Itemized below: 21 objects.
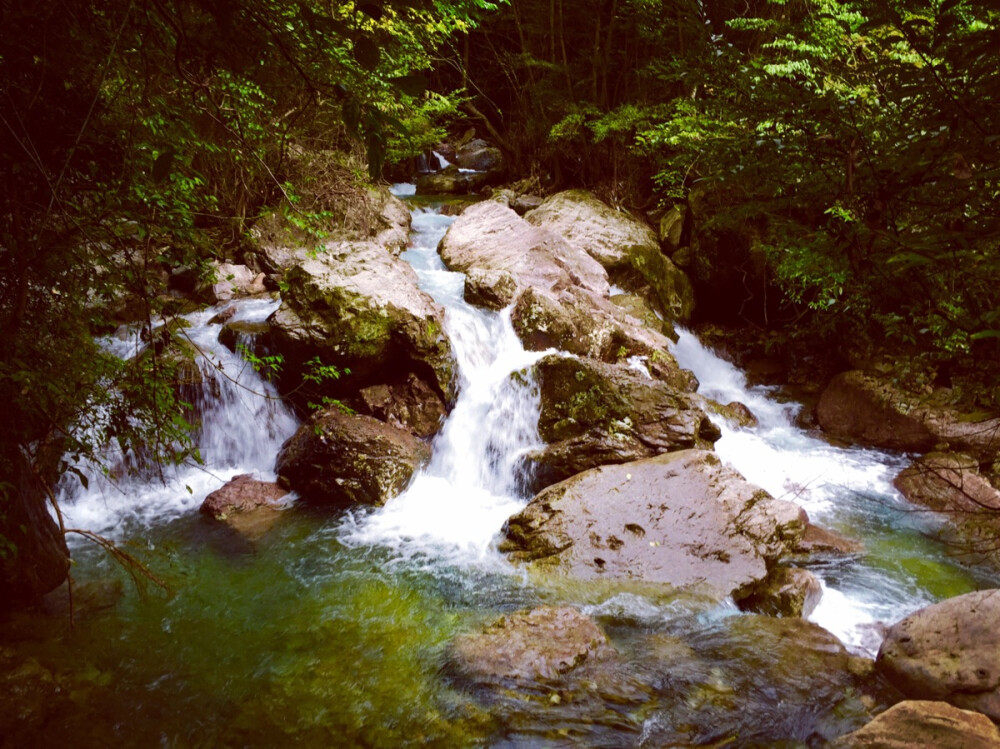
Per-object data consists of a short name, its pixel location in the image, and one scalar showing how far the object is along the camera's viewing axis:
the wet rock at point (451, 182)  17.09
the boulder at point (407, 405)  7.96
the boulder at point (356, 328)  7.70
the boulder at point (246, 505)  6.32
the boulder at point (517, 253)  10.14
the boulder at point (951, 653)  3.65
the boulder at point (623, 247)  11.65
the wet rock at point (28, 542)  3.41
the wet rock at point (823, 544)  5.88
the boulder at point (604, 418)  6.91
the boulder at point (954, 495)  5.94
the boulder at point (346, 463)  6.90
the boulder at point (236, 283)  9.75
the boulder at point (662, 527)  5.30
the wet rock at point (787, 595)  4.85
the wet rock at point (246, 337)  8.22
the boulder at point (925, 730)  3.15
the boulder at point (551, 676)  3.65
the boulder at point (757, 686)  3.68
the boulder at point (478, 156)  19.50
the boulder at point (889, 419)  8.01
